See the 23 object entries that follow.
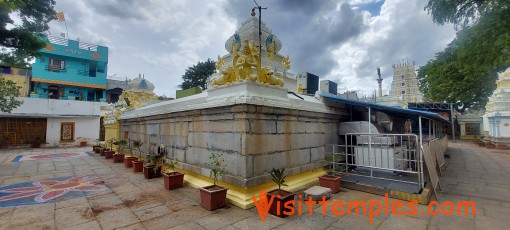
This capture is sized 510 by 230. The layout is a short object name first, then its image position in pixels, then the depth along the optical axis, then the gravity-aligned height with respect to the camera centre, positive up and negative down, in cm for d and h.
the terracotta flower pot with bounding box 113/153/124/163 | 1094 -161
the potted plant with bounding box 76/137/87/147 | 2131 -158
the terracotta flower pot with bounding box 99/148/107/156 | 1354 -158
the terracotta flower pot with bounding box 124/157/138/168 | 952 -156
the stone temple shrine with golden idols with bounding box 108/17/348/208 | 510 -14
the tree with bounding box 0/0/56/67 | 1014 +436
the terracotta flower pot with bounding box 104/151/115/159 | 1216 -158
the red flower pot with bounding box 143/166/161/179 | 734 -154
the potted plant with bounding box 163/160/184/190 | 599 -147
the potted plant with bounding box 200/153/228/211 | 455 -146
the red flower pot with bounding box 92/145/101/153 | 1492 -161
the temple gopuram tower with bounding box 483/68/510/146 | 1944 +114
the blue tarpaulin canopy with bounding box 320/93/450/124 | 649 +67
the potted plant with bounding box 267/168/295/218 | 422 -141
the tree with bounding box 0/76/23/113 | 1285 +182
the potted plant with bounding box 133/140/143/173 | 843 -153
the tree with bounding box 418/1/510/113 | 780 +377
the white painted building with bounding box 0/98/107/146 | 1919 +22
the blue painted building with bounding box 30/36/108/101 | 2477 +600
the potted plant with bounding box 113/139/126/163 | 1095 -156
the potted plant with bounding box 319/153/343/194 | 582 -143
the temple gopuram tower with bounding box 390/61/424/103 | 5282 +1069
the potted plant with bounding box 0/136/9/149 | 1869 -147
